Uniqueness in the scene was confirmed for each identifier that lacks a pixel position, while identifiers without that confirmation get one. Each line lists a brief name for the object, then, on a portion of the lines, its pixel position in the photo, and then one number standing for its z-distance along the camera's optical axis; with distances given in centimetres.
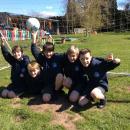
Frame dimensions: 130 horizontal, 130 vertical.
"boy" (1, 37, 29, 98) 286
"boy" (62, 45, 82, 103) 260
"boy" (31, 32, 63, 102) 273
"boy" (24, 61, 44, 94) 275
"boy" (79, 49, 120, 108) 246
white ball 332
